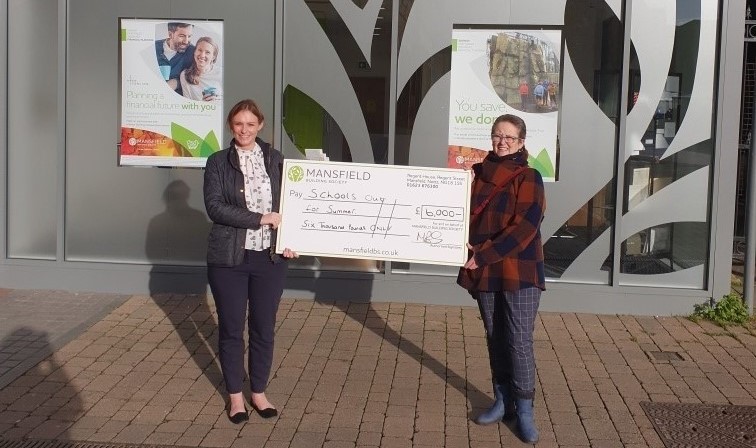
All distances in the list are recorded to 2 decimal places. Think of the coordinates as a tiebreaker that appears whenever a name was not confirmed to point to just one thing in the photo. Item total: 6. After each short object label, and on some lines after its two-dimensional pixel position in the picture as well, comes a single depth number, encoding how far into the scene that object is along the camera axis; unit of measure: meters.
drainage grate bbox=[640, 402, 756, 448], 5.47
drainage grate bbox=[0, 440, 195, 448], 5.25
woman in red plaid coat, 5.23
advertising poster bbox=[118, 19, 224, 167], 8.74
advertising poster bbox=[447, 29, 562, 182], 8.47
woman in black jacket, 5.49
